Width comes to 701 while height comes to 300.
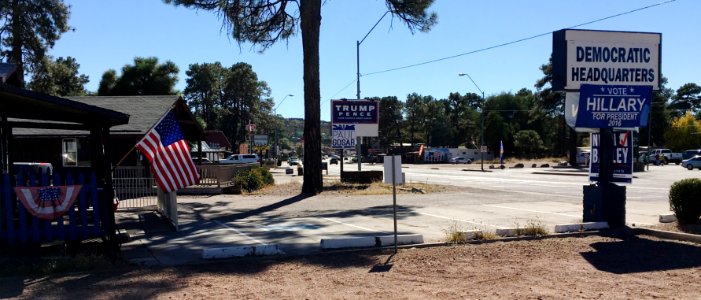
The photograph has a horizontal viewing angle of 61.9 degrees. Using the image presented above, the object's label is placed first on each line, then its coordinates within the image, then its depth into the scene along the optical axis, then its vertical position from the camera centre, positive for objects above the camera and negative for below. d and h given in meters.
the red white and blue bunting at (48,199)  8.57 -0.76
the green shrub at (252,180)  23.27 -1.32
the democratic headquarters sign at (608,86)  12.00 +1.28
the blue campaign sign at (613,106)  11.92 +0.86
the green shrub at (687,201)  11.07 -1.03
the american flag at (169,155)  10.64 -0.13
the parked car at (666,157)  70.19 -1.21
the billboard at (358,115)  25.72 +1.46
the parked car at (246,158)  56.62 -1.04
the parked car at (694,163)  49.97 -1.38
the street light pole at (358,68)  33.80 +4.62
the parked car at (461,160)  89.95 -2.00
